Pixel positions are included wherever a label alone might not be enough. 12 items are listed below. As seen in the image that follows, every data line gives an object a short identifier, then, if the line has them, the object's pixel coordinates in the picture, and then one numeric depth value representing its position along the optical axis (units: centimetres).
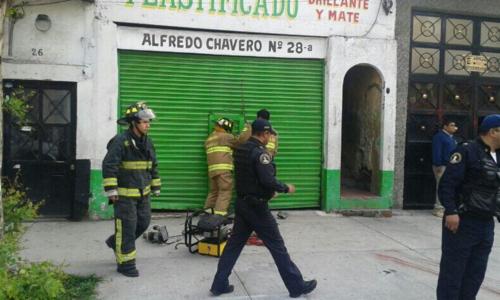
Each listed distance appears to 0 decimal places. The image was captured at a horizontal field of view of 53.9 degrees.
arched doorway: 924
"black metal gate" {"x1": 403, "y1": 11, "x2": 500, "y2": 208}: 928
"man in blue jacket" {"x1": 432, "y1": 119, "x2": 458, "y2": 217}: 866
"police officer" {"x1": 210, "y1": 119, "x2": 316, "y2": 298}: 461
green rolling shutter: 812
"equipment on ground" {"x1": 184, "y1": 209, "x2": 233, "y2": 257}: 598
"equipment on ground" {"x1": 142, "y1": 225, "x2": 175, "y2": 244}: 656
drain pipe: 728
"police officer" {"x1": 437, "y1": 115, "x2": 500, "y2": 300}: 414
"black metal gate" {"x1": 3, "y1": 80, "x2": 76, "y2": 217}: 750
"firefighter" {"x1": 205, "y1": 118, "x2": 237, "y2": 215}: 775
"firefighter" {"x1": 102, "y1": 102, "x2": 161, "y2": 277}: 517
